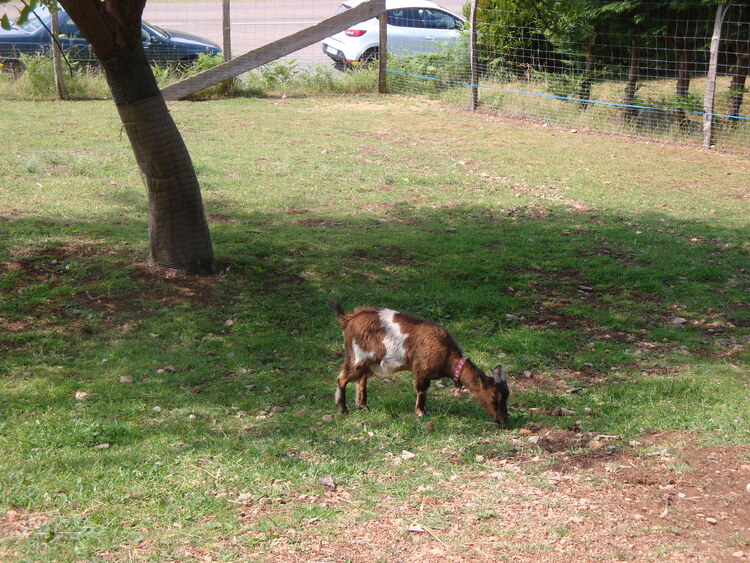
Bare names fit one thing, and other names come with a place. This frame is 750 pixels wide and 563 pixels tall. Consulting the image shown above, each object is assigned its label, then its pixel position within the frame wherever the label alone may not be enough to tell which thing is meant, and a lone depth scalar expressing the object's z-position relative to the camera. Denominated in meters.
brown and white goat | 5.75
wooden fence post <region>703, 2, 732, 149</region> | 13.95
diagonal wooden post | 17.58
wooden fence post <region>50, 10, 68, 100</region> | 16.98
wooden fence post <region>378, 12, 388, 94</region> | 18.83
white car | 20.73
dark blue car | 18.77
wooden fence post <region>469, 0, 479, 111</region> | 17.73
